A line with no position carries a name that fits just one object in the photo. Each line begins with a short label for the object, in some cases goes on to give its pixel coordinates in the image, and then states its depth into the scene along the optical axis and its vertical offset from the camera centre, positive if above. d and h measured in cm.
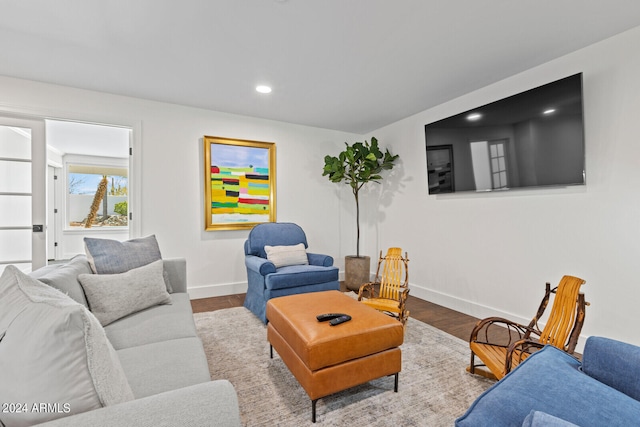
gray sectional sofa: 71 -47
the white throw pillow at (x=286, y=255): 337 -42
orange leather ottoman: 160 -77
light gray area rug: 164 -113
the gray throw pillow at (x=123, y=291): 181 -46
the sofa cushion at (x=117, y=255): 214 -24
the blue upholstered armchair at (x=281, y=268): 294 -54
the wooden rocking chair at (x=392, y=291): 260 -74
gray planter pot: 421 -79
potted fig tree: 423 +74
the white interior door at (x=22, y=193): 301 +37
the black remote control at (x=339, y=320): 179 -64
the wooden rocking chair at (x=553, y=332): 162 -72
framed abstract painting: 394 +55
